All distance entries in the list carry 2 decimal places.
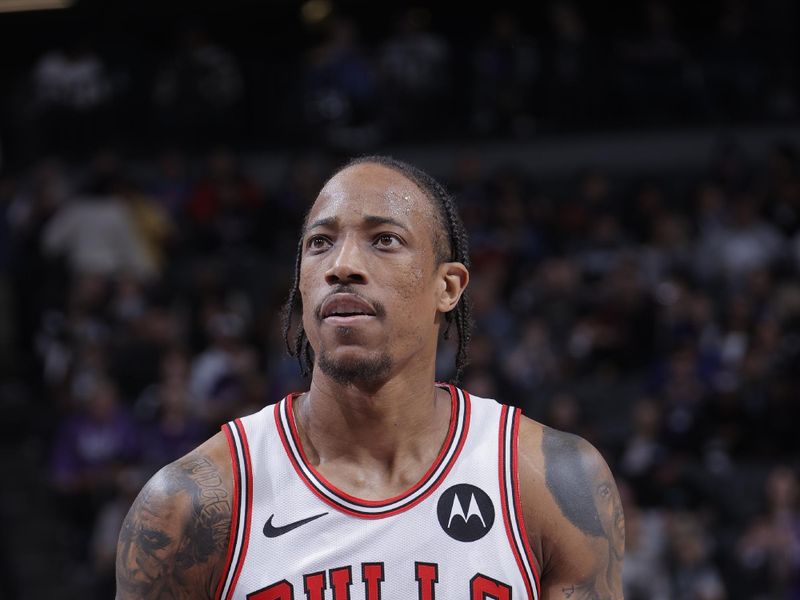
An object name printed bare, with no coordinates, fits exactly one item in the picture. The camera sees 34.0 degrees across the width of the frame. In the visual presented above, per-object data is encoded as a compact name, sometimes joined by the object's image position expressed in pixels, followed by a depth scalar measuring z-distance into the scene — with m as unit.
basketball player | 2.89
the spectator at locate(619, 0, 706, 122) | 12.21
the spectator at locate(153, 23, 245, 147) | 12.49
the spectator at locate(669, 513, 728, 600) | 7.83
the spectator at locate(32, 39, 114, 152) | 12.82
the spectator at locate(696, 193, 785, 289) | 10.35
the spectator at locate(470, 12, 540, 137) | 12.23
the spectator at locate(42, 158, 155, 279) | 10.90
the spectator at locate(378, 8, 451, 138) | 12.16
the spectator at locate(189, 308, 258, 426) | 8.95
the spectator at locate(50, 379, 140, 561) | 9.09
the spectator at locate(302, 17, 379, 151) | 11.80
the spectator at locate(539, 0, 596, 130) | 12.16
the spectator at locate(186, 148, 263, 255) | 11.52
